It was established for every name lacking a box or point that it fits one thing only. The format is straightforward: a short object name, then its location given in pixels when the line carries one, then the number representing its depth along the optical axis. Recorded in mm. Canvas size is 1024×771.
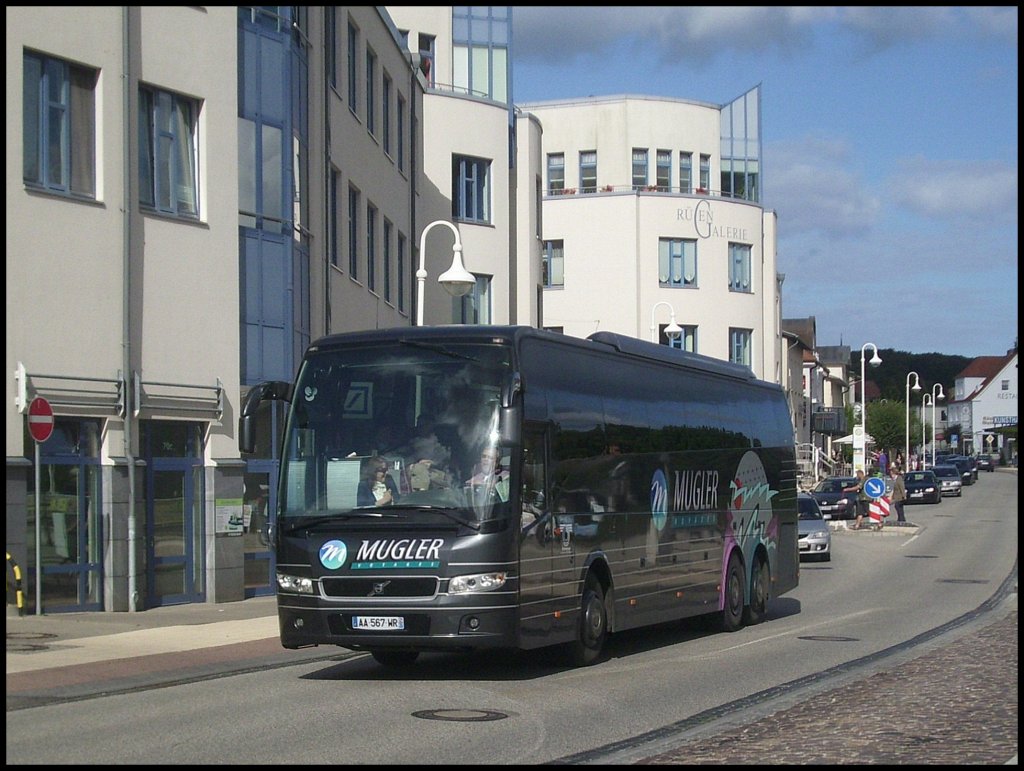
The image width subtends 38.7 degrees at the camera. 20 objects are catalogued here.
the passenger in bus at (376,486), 13273
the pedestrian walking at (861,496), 53009
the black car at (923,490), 68062
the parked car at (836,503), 52250
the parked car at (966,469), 94688
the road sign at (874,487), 41875
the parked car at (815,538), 33781
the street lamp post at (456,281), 22578
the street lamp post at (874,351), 58828
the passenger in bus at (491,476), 13164
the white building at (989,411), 171750
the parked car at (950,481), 76438
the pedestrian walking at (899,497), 47344
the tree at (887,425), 122812
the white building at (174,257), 20000
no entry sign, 18562
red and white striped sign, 43969
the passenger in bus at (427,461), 13219
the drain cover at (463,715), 11180
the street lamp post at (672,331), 39781
